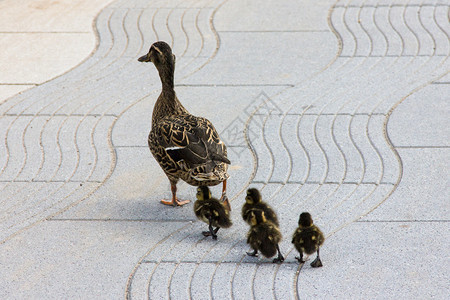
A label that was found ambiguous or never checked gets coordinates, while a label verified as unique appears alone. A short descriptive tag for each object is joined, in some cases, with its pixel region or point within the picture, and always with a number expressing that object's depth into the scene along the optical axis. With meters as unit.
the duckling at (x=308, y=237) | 10.32
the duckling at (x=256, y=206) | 11.11
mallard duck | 11.30
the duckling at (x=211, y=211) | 11.20
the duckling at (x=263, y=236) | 10.45
